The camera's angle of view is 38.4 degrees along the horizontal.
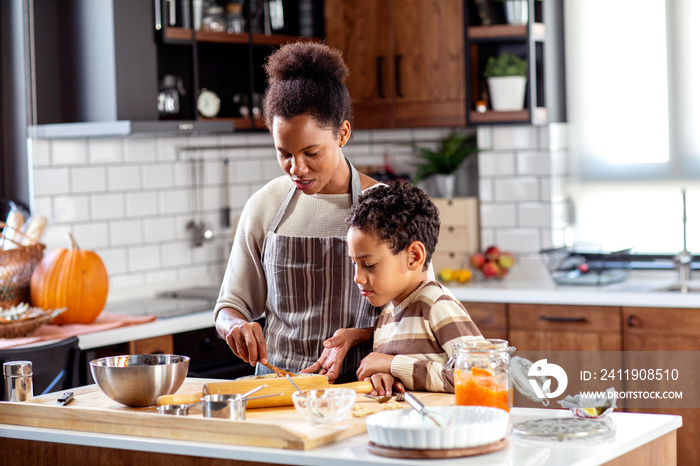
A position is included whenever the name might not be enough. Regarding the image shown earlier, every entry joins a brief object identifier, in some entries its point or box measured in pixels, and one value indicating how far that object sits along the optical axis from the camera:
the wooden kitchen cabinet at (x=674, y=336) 4.20
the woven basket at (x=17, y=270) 3.72
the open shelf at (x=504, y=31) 4.84
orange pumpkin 3.77
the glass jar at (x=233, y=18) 4.81
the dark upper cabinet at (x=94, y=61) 4.17
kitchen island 1.79
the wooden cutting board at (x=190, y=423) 1.87
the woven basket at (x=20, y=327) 3.46
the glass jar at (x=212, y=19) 4.72
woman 2.43
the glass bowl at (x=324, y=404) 1.93
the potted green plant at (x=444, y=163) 5.20
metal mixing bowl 2.11
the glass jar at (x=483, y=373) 1.99
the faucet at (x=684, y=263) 4.63
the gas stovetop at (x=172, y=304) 4.17
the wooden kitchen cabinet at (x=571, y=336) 4.38
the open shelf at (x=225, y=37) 4.43
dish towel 3.45
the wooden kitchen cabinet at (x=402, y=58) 5.00
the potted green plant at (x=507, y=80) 4.84
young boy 2.25
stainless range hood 4.06
